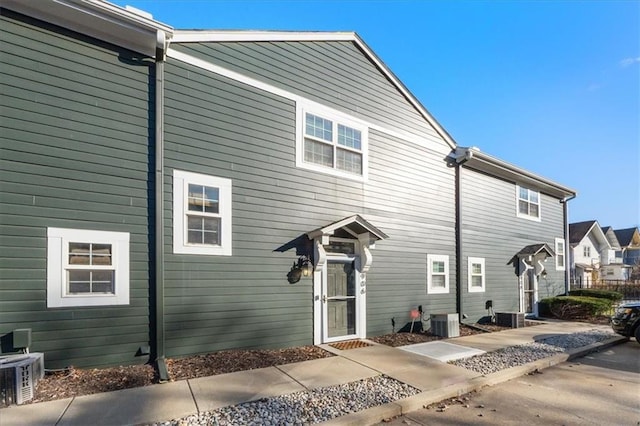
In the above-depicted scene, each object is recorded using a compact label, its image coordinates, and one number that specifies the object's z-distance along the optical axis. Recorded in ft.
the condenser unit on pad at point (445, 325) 29.14
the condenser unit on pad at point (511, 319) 35.06
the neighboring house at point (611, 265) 119.85
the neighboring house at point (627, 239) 140.05
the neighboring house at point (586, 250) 102.42
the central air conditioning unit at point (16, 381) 13.64
